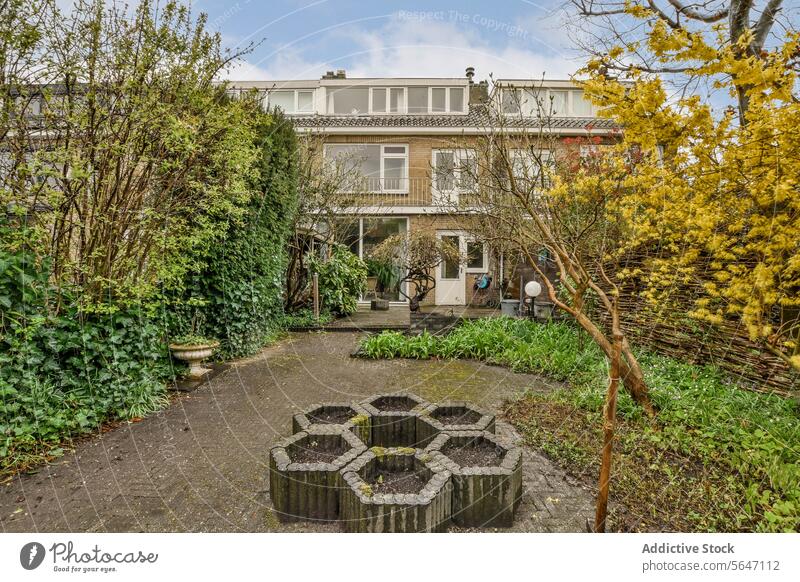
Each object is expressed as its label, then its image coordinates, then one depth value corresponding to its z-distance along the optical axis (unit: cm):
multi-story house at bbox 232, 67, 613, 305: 693
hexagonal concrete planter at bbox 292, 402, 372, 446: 186
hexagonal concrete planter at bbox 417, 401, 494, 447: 186
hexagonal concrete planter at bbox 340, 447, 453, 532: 131
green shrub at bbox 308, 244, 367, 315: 606
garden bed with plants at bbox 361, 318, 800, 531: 141
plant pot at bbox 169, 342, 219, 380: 291
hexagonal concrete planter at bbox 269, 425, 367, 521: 146
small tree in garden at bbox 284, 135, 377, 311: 569
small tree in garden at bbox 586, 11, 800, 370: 136
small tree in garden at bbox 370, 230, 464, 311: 609
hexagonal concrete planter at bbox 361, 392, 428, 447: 193
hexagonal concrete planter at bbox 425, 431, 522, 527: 146
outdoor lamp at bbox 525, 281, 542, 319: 436
